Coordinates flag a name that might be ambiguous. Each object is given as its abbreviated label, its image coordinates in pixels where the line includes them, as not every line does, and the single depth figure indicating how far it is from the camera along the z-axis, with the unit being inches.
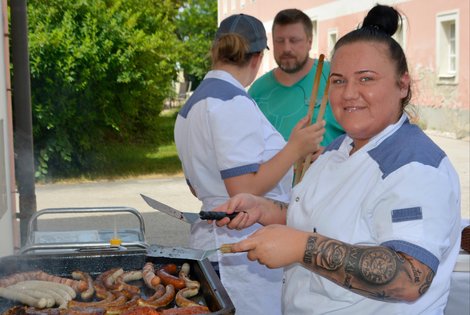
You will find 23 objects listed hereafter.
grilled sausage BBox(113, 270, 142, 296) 102.9
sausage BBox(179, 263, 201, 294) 101.7
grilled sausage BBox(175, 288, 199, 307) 95.1
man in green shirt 150.4
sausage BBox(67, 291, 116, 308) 95.2
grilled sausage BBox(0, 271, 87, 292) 102.3
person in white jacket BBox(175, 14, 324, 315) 110.0
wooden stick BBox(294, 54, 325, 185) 108.5
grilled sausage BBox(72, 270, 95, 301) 101.9
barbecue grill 102.5
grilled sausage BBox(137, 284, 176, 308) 96.8
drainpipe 201.3
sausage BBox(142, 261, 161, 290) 104.7
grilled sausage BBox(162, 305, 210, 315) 89.7
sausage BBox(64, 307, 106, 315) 89.2
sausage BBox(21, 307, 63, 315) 91.1
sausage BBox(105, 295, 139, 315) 93.3
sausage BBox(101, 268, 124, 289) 105.0
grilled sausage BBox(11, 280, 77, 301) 99.6
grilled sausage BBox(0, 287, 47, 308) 96.2
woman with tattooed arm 65.9
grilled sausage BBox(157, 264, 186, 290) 103.0
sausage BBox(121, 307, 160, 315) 90.4
